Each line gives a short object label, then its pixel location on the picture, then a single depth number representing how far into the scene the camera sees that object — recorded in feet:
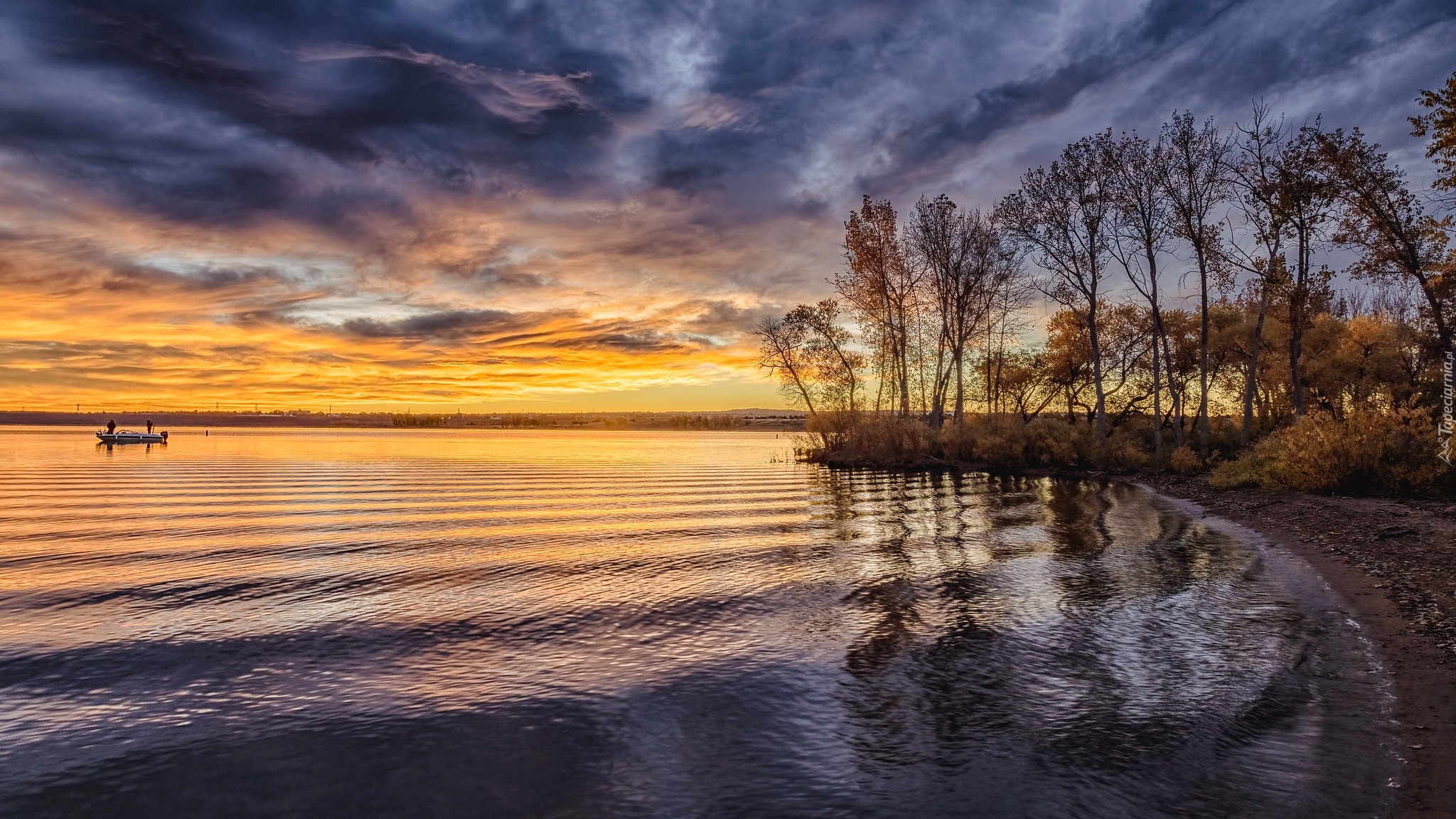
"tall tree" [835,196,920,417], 153.58
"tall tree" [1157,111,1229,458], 115.34
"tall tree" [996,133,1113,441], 127.13
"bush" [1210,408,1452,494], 63.21
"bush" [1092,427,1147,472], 121.19
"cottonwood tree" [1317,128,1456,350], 97.04
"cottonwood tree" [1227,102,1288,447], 106.22
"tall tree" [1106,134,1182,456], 121.29
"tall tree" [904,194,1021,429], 149.18
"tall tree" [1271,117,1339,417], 101.60
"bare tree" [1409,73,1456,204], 50.68
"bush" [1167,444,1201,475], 106.93
